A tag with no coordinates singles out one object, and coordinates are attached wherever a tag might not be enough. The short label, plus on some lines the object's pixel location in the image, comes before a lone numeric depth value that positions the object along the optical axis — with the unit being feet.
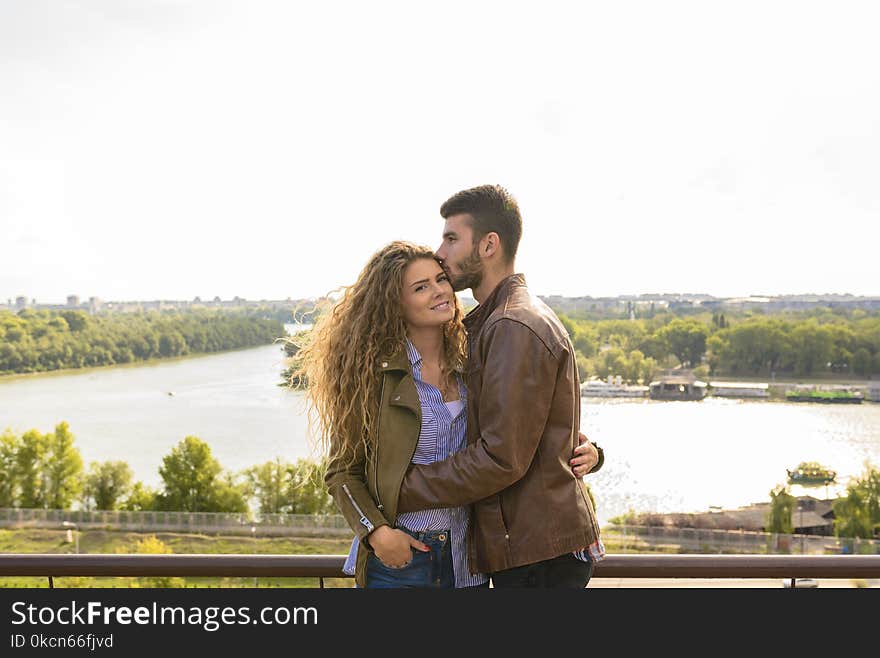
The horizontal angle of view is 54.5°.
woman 5.20
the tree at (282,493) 90.48
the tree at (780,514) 91.04
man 4.96
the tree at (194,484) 91.35
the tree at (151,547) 64.40
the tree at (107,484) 95.71
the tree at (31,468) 93.86
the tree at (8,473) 92.79
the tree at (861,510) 90.27
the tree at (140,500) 93.30
